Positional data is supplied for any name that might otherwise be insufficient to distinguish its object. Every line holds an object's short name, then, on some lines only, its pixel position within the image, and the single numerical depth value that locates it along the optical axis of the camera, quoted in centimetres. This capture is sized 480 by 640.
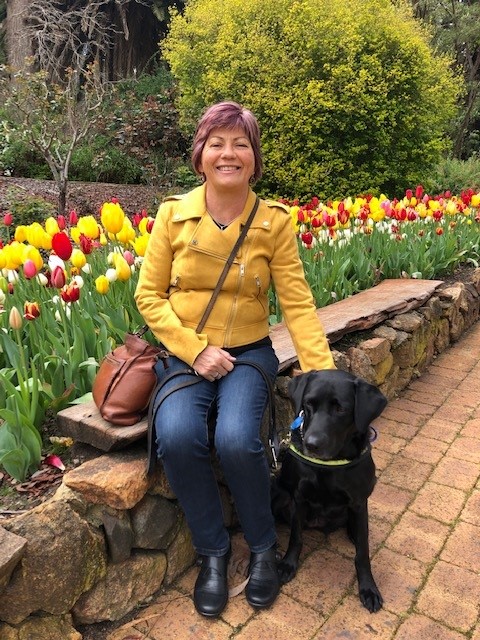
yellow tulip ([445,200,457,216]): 556
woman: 207
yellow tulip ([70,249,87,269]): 292
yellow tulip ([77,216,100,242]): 320
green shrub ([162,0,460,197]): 846
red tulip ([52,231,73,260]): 267
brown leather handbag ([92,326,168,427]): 212
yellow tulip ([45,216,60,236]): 309
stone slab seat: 212
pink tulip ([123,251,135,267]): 310
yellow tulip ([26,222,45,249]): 303
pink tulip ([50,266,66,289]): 254
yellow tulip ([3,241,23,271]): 283
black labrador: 197
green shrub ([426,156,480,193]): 1248
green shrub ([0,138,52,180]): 1169
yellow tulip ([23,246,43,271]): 279
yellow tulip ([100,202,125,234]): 308
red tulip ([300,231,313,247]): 389
